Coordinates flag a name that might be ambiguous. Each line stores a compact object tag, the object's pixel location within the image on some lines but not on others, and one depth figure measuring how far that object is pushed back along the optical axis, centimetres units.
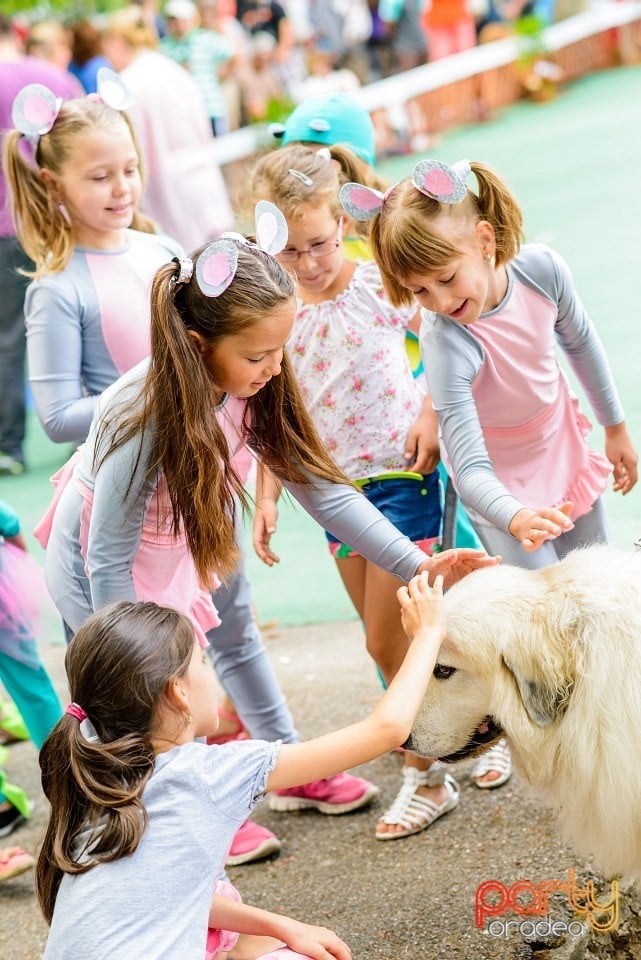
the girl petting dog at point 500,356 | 271
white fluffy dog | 229
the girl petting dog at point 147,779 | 208
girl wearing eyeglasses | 316
